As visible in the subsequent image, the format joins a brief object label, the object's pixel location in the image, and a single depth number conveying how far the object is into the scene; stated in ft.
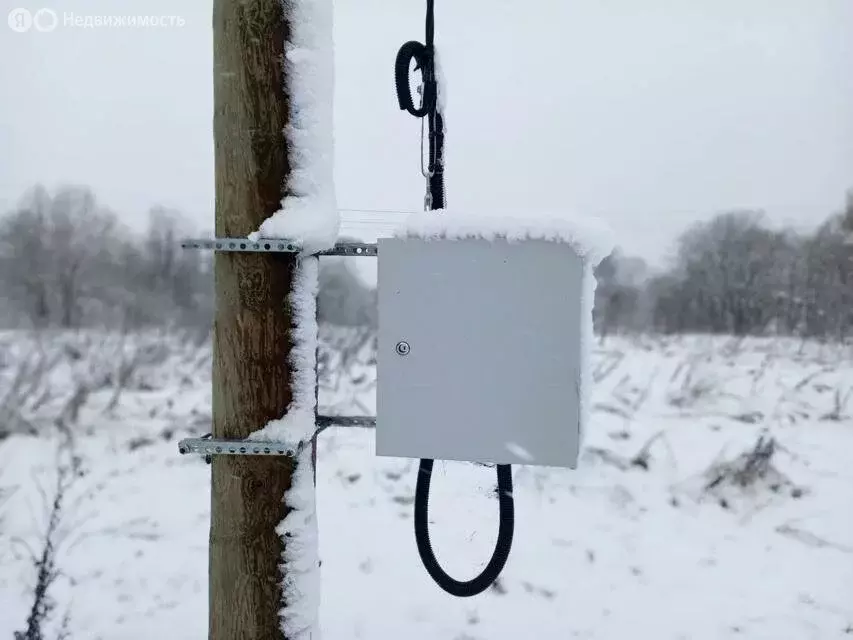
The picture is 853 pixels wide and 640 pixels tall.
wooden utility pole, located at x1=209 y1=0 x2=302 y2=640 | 3.73
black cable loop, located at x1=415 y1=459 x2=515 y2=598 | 4.22
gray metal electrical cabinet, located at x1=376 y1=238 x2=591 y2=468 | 3.82
